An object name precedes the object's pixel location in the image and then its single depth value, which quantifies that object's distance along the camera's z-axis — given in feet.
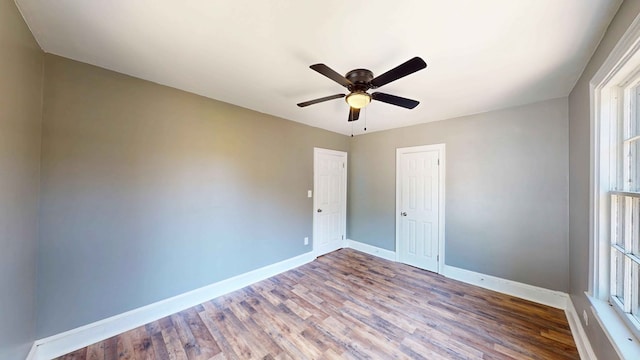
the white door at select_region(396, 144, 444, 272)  11.17
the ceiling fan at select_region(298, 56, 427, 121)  4.75
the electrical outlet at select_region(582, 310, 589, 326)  5.71
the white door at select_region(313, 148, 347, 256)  13.14
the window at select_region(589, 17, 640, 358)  4.31
